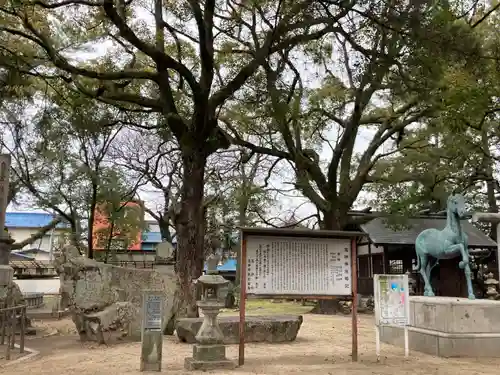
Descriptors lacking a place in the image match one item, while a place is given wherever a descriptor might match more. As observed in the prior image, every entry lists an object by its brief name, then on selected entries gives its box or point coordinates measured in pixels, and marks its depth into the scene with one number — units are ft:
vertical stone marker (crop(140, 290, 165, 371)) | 20.84
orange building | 86.72
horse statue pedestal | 24.95
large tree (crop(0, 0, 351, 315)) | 33.81
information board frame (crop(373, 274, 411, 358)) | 24.04
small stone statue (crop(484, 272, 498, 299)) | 55.88
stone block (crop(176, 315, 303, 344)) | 29.77
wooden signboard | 22.48
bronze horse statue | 28.55
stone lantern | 21.18
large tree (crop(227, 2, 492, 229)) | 29.25
